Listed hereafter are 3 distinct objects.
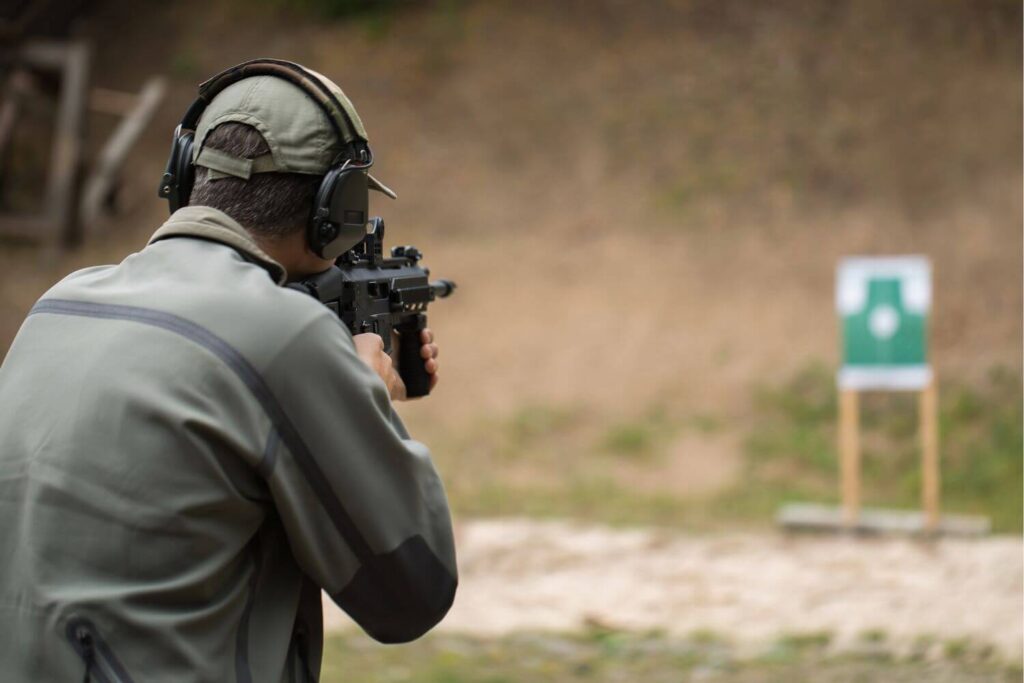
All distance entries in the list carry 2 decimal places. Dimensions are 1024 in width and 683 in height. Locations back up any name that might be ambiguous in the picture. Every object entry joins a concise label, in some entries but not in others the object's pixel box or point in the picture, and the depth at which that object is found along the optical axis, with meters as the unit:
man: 2.63
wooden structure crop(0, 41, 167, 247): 22.52
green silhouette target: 14.98
